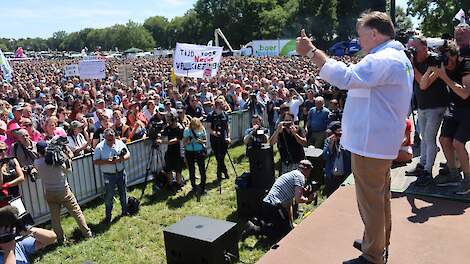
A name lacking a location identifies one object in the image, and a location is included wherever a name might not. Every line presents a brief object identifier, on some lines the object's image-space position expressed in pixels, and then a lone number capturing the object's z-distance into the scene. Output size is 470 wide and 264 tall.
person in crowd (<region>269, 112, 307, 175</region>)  8.38
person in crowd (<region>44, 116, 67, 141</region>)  8.23
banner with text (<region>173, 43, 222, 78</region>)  14.32
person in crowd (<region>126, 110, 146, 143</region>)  10.15
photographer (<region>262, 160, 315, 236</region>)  6.68
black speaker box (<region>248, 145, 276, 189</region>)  7.56
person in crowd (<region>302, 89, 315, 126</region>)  12.36
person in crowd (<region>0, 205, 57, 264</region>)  3.15
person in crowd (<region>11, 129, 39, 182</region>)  7.31
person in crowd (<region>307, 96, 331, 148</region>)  10.20
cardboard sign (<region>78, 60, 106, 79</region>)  17.83
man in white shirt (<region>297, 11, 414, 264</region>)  2.88
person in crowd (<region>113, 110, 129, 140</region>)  9.88
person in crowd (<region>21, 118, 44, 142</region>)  8.20
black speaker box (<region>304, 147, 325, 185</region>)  9.16
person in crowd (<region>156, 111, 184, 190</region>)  9.63
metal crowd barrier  7.68
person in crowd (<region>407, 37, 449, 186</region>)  5.30
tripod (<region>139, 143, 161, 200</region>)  9.29
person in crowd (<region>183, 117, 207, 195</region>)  9.02
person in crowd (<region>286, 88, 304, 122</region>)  12.01
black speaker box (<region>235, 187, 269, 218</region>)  7.68
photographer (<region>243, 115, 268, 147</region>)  7.69
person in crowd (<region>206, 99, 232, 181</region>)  9.78
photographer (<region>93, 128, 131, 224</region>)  7.80
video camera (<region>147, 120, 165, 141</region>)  9.80
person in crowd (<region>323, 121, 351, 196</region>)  7.75
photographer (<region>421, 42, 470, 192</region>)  4.75
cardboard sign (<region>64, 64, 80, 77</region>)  20.81
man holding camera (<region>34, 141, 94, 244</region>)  6.80
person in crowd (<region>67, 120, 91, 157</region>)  8.69
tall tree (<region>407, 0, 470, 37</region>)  43.84
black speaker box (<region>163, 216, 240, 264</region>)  5.61
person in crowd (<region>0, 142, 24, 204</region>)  6.14
